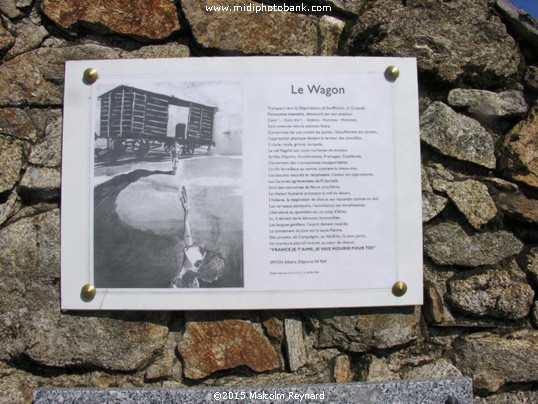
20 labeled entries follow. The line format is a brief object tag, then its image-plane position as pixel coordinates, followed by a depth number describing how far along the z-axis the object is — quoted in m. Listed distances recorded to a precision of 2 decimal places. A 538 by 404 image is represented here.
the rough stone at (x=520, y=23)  0.67
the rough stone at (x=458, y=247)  0.65
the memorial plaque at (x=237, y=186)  0.62
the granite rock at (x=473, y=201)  0.65
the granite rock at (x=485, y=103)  0.67
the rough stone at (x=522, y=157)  0.66
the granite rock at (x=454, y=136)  0.66
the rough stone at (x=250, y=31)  0.65
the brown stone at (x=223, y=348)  0.63
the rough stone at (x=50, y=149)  0.64
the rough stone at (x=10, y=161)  0.63
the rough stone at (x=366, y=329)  0.64
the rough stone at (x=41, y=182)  0.63
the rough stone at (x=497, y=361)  0.64
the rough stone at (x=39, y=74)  0.64
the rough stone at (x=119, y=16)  0.65
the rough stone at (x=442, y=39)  0.66
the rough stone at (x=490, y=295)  0.64
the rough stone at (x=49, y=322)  0.62
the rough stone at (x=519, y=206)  0.66
